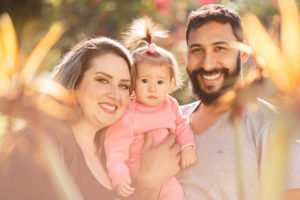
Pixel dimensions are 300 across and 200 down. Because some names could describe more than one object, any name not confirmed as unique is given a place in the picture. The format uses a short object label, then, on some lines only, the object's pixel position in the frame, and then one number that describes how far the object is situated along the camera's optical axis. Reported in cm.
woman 135
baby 153
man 152
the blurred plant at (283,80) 57
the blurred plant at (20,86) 85
